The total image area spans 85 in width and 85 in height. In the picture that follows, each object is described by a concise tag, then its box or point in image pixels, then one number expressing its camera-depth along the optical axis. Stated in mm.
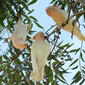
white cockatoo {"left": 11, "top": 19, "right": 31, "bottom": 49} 3457
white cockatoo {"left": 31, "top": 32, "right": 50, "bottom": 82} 3287
